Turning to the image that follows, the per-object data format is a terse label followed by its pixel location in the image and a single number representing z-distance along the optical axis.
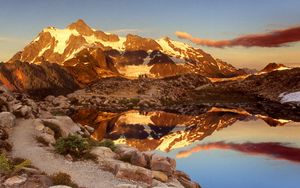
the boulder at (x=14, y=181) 23.91
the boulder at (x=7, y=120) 37.81
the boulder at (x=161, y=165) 30.33
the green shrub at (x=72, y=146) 30.97
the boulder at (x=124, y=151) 31.52
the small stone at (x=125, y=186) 24.23
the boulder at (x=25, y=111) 42.28
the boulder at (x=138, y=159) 30.53
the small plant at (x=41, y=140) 33.75
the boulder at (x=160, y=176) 28.83
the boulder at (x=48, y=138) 34.09
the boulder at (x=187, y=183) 30.81
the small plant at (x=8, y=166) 25.25
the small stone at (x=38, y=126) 36.94
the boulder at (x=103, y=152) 31.83
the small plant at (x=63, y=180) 24.73
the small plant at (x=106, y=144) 35.01
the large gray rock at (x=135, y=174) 27.48
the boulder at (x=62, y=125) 37.67
